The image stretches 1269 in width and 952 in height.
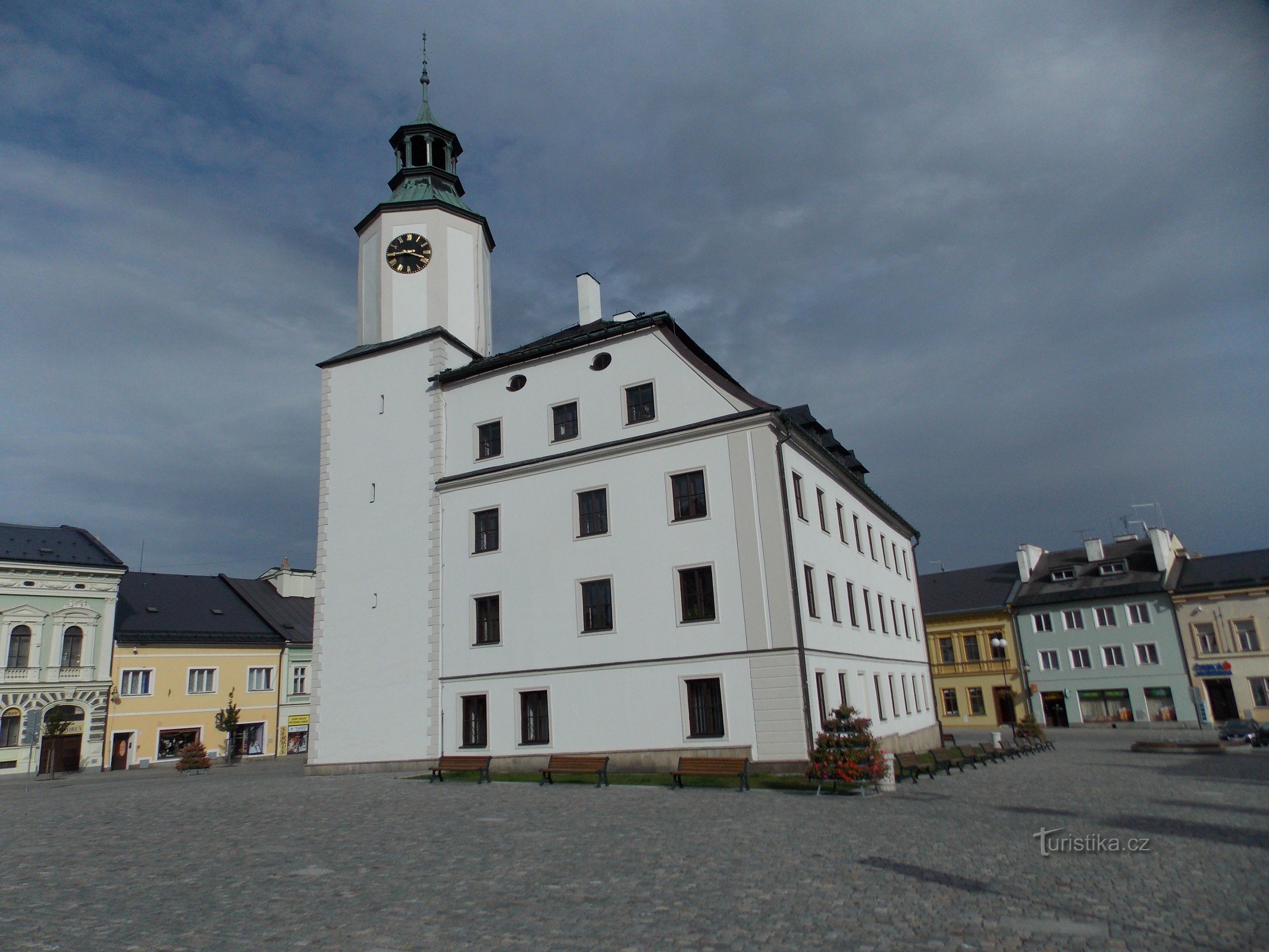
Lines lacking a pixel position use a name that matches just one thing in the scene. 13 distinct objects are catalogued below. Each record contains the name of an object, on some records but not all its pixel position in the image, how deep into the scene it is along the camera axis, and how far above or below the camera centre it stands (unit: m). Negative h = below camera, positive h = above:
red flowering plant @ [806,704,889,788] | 18.81 -1.48
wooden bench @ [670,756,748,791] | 20.33 -1.72
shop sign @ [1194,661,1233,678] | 52.19 -0.30
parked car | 35.31 -2.86
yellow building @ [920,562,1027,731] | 60.69 +1.80
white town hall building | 24.55 +5.16
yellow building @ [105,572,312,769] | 47.00 +3.39
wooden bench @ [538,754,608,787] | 22.03 -1.61
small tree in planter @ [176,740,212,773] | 37.09 -1.39
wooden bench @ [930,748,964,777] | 23.95 -2.29
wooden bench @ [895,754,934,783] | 22.23 -2.16
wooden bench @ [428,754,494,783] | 24.55 -1.57
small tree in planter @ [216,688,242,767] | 46.47 +0.10
